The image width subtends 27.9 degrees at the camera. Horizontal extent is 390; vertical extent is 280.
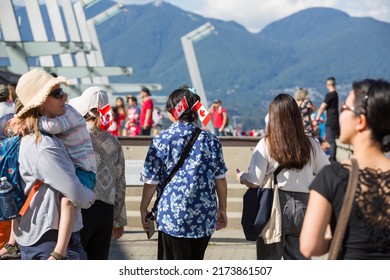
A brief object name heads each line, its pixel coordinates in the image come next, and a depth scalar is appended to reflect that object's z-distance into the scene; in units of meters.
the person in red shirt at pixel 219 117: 23.75
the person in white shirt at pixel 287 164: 5.59
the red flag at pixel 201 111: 5.61
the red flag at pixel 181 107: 5.55
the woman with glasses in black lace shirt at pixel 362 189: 3.06
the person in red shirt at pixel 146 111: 16.75
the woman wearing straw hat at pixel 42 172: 4.04
